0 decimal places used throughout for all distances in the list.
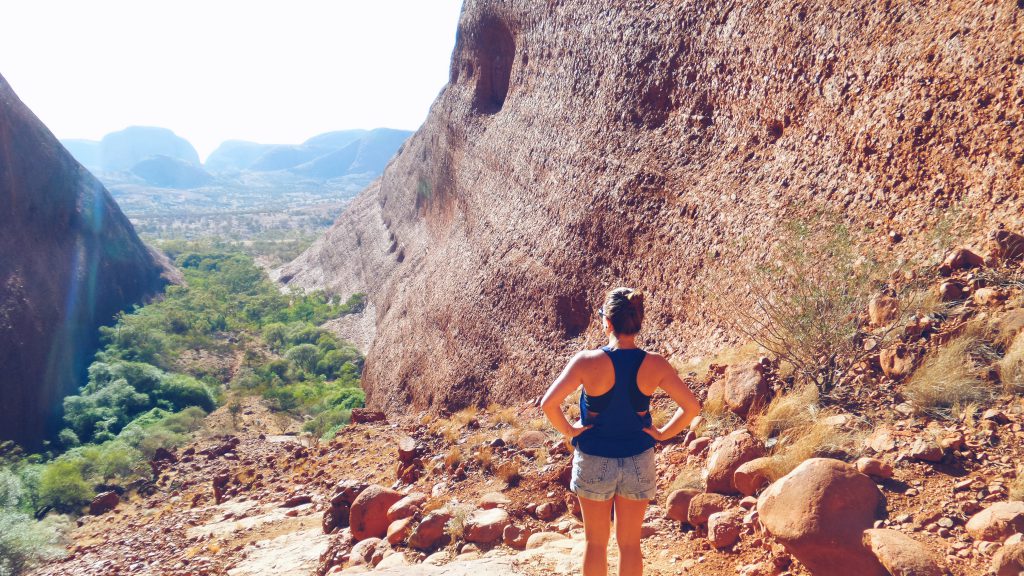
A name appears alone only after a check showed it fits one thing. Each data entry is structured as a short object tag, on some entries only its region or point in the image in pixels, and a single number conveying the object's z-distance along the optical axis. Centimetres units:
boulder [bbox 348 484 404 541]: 534
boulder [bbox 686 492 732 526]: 369
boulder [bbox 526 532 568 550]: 415
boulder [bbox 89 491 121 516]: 1055
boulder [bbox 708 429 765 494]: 383
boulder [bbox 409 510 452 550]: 455
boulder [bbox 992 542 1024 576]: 238
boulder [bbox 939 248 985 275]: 445
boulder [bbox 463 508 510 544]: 436
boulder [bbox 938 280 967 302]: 433
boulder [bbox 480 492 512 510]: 490
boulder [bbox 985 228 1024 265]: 429
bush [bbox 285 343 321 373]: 2391
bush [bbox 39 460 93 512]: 1113
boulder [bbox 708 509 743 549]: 343
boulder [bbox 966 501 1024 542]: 257
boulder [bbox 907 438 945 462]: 323
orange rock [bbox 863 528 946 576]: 253
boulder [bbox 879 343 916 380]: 412
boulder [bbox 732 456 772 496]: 363
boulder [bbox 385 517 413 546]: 478
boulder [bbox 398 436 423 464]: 736
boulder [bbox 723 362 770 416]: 466
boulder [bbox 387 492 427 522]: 518
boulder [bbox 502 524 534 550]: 425
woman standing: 261
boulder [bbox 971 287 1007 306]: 409
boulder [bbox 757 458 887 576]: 277
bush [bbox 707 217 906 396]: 447
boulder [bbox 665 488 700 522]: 386
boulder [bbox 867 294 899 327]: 454
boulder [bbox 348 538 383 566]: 483
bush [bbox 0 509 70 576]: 780
